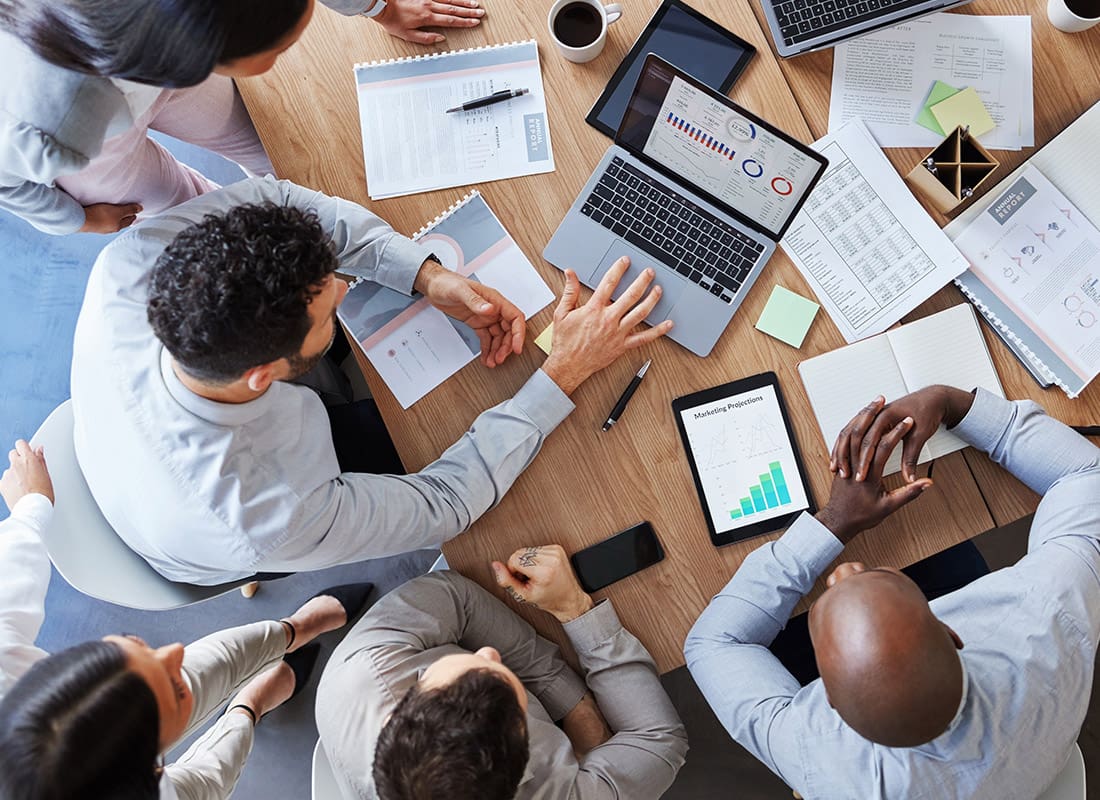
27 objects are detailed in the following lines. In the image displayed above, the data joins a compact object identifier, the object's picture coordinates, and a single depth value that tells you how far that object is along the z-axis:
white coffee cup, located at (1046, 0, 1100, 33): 1.41
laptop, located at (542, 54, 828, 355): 1.33
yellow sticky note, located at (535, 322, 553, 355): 1.40
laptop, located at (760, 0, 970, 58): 1.39
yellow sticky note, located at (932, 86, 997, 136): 1.42
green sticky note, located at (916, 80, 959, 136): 1.42
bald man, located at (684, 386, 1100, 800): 1.09
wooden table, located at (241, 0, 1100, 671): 1.36
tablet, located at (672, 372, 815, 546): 1.36
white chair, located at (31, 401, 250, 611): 1.38
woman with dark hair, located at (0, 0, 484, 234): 1.05
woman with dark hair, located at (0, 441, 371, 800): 1.07
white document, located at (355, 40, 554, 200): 1.44
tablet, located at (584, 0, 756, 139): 1.43
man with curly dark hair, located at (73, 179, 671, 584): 1.13
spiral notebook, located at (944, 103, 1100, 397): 1.36
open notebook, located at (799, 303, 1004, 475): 1.37
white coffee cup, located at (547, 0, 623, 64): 1.37
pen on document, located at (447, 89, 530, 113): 1.44
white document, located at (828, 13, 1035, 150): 1.43
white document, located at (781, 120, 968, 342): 1.39
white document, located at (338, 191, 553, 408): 1.41
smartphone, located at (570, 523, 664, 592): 1.35
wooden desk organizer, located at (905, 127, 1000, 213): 1.34
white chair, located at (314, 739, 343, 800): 1.39
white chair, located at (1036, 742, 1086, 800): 1.28
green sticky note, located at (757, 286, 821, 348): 1.38
